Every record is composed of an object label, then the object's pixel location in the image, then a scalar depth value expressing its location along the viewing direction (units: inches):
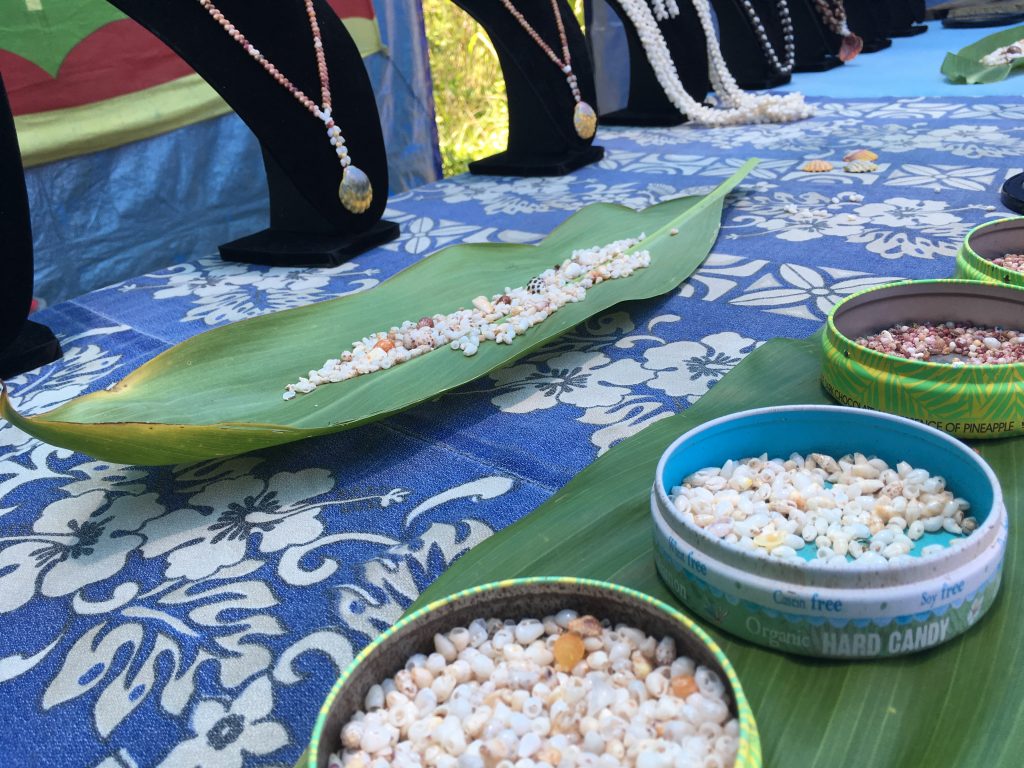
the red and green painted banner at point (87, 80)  45.3
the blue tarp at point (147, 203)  49.4
